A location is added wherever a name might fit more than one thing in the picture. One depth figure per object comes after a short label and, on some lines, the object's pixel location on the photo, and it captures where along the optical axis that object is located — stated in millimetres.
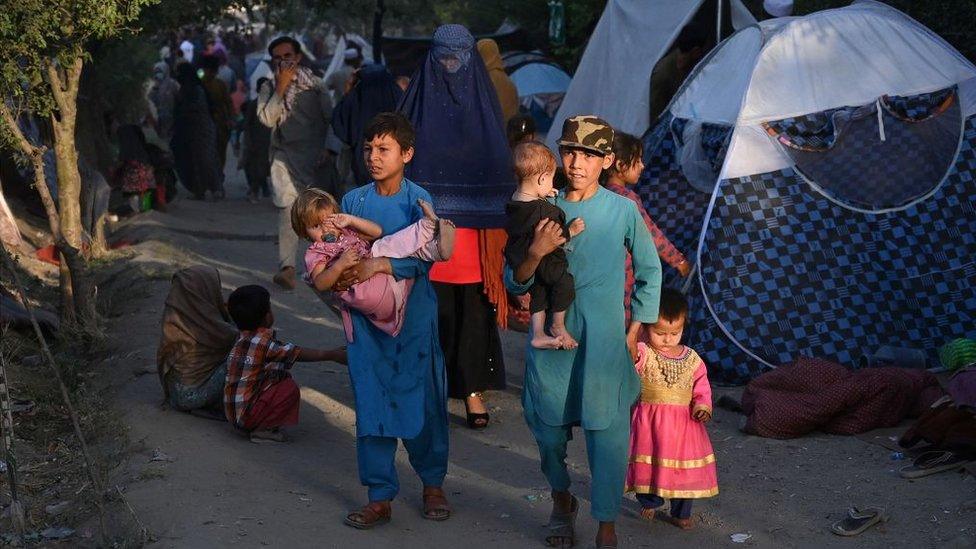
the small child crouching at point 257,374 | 6039
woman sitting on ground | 6293
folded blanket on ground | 6242
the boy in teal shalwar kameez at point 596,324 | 4512
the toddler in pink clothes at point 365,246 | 4746
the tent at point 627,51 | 11250
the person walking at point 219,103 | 16734
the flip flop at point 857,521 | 4949
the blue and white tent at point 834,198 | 7281
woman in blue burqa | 6320
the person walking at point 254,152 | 15930
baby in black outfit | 4465
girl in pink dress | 4875
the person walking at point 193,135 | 16031
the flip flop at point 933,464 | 5539
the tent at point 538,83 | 17250
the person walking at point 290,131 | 9891
